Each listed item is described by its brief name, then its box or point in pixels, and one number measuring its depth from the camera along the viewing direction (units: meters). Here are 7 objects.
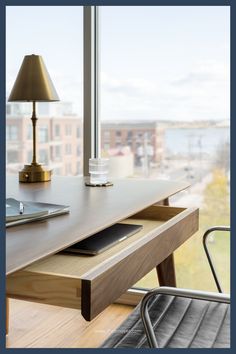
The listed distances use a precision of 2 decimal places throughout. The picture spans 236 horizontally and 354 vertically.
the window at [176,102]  2.06
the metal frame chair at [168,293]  0.85
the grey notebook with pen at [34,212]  0.99
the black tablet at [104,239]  1.10
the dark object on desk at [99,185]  1.59
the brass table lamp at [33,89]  1.68
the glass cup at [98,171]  1.63
